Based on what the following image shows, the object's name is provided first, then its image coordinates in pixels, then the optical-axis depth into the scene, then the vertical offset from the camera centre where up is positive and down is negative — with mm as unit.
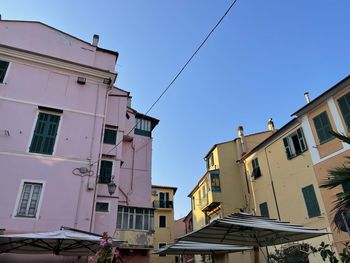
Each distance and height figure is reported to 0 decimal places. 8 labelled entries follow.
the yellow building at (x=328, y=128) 12375 +5971
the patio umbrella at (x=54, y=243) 7996 +979
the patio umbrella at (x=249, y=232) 5621 +781
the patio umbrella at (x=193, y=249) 10906 +896
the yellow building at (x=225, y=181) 21997 +6687
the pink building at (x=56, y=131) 11562 +6371
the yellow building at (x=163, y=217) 32500 +6231
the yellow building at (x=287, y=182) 14047 +4744
